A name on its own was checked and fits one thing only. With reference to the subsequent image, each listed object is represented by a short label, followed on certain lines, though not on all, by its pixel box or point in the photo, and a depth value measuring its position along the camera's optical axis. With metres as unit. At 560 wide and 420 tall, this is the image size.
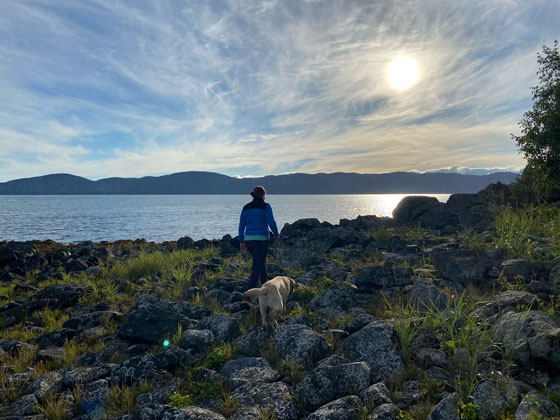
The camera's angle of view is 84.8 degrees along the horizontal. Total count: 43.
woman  8.71
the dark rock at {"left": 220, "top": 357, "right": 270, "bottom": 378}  5.09
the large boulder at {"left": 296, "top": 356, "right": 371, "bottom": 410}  4.14
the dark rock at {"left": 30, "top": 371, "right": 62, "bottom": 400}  4.73
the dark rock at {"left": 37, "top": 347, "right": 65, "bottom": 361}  5.91
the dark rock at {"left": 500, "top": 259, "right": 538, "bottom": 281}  7.34
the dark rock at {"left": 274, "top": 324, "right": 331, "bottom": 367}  5.16
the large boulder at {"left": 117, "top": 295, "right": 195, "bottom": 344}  6.43
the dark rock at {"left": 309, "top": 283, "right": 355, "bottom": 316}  7.63
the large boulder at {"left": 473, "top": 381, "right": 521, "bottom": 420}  3.50
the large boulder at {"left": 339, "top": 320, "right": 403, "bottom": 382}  4.71
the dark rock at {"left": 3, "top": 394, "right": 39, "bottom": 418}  4.36
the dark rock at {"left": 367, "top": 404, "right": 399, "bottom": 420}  3.59
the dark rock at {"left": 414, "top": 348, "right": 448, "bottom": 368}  4.66
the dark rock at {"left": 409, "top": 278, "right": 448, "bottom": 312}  6.91
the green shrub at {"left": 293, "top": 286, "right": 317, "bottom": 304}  8.61
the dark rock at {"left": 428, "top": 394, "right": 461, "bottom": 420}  3.48
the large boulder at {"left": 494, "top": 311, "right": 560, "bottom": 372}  3.91
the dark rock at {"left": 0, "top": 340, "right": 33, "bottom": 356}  6.30
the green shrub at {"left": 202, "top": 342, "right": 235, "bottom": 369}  5.31
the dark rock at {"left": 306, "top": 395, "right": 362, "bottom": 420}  3.61
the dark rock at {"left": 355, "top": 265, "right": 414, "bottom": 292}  9.08
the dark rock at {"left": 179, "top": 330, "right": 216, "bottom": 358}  5.87
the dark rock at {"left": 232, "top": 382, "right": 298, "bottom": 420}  3.99
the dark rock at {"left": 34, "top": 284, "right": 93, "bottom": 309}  9.29
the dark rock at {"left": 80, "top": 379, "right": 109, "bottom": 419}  4.31
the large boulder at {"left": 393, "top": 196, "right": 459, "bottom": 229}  19.83
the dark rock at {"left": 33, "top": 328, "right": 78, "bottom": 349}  6.73
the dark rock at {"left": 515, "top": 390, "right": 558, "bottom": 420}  3.24
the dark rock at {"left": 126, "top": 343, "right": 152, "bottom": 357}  6.02
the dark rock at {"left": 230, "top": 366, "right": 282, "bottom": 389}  4.63
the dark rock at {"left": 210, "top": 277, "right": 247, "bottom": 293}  9.89
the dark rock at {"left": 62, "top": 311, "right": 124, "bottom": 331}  7.54
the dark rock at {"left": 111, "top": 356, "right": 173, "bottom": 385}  4.90
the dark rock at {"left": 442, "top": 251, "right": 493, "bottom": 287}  8.21
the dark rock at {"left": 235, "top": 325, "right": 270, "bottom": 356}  5.82
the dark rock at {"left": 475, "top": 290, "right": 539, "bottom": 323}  5.55
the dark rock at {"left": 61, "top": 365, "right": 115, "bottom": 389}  4.98
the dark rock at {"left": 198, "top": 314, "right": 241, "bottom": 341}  6.36
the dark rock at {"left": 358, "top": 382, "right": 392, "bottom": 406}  3.95
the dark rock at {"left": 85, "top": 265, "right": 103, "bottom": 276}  12.86
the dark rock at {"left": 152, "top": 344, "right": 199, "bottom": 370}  5.16
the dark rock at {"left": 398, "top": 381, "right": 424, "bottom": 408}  3.91
